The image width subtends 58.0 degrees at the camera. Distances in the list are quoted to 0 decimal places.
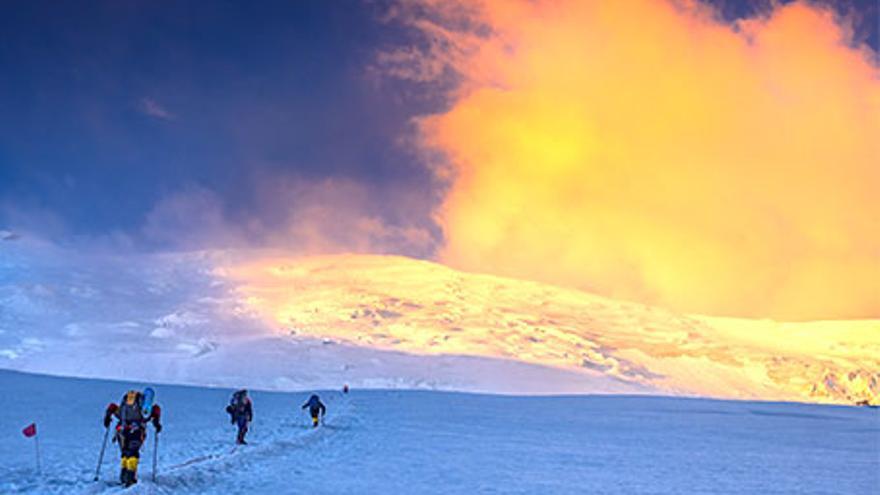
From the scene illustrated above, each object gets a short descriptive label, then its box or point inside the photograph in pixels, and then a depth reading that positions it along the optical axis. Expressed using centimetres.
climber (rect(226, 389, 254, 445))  2382
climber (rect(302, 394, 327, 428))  3144
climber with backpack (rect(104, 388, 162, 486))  1523
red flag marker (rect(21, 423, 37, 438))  1728
